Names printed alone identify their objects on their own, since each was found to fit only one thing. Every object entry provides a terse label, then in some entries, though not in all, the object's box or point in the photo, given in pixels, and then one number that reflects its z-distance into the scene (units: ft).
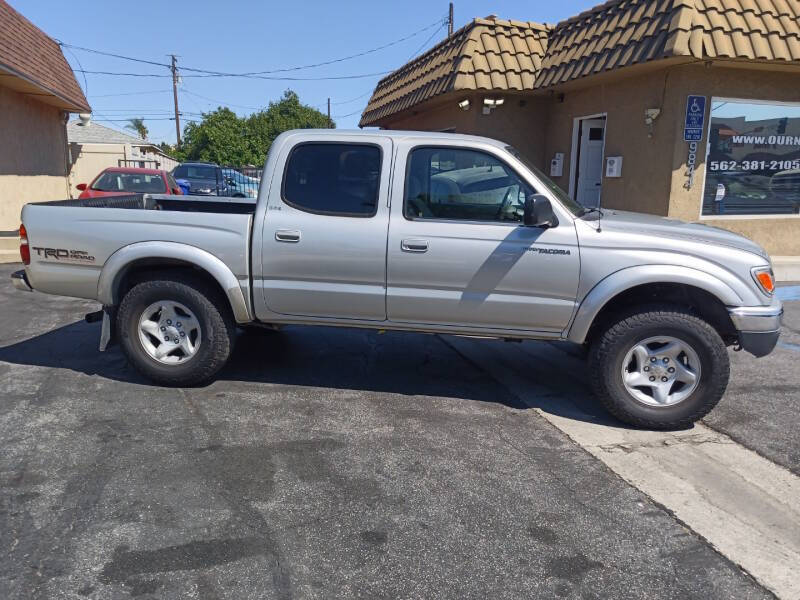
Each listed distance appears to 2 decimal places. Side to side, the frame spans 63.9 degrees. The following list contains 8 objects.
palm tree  260.50
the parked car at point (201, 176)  65.26
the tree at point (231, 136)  133.41
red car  45.47
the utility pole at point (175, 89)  163.53
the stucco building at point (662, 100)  28.43
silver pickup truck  14.64
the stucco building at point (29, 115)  41.14
